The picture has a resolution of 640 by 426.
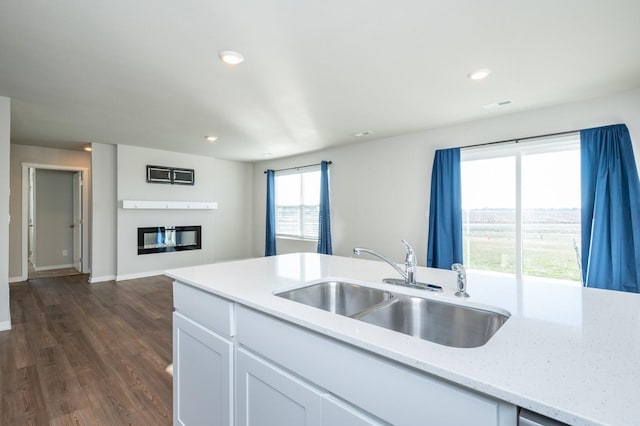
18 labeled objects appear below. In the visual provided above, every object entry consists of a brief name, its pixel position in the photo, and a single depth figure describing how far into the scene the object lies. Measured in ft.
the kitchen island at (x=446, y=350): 2.08
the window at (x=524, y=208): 11.18
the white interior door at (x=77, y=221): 20.34
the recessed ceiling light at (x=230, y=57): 7.44
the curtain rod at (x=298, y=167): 19.92
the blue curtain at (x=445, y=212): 13.26
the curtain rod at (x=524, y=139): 11.00
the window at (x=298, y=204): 20.36
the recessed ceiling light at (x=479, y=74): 8.50
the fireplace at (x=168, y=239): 18.80
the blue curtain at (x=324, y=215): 18.54
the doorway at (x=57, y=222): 20.03
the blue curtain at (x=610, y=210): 9.59
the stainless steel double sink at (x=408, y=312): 3.88
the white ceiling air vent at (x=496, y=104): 10.85
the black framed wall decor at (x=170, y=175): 18.97
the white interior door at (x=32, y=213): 20.20
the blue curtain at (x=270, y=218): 22.26
